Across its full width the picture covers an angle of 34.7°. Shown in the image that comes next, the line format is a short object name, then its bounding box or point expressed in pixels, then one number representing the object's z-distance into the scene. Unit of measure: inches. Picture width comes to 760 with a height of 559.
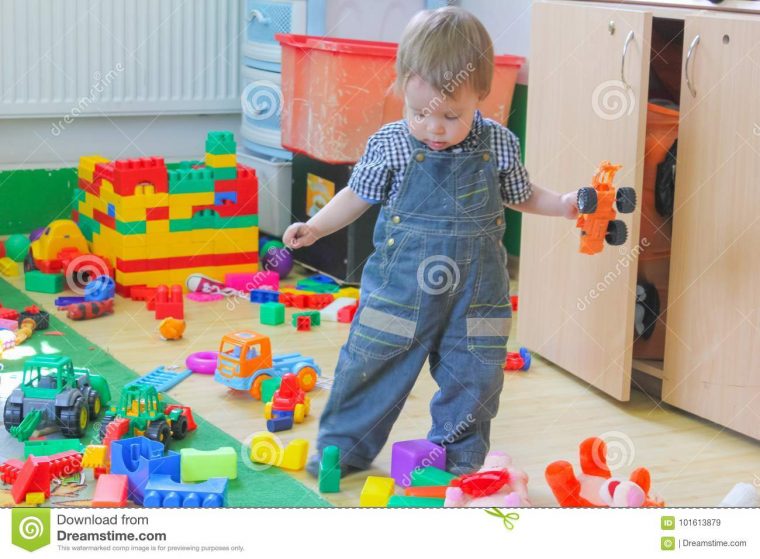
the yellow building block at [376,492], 59.8
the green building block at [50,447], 64.8
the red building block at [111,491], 58.0
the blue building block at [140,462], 59.8
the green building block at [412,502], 57.7
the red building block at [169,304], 94.1
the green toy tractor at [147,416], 66.1
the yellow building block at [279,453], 64.7
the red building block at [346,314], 95.4
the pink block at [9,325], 89.0
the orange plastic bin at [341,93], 99.0
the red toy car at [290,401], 71.8
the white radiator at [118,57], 112.6
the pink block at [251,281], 104.3
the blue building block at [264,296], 100.6
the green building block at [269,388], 75.6
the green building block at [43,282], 101.3
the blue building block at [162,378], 77.8
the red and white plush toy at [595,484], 57.1
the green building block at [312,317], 94.1
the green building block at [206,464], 61.5
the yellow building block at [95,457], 62.6
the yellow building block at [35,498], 59.2
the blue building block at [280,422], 70.9
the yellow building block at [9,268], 106.8
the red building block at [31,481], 59.3
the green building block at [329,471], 62.3
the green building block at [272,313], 94.5
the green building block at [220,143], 106.0
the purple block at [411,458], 63.5
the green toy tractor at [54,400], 67.4
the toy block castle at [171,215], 101.8
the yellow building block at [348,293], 102.1
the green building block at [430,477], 61.2
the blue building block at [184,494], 56.7
